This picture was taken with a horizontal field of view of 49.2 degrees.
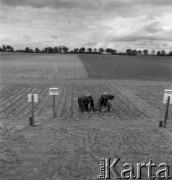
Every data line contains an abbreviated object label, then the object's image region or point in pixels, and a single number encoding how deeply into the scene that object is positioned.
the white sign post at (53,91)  8.29
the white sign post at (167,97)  7.57
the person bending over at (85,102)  9.11
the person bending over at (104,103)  9.09
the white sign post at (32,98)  7.54
